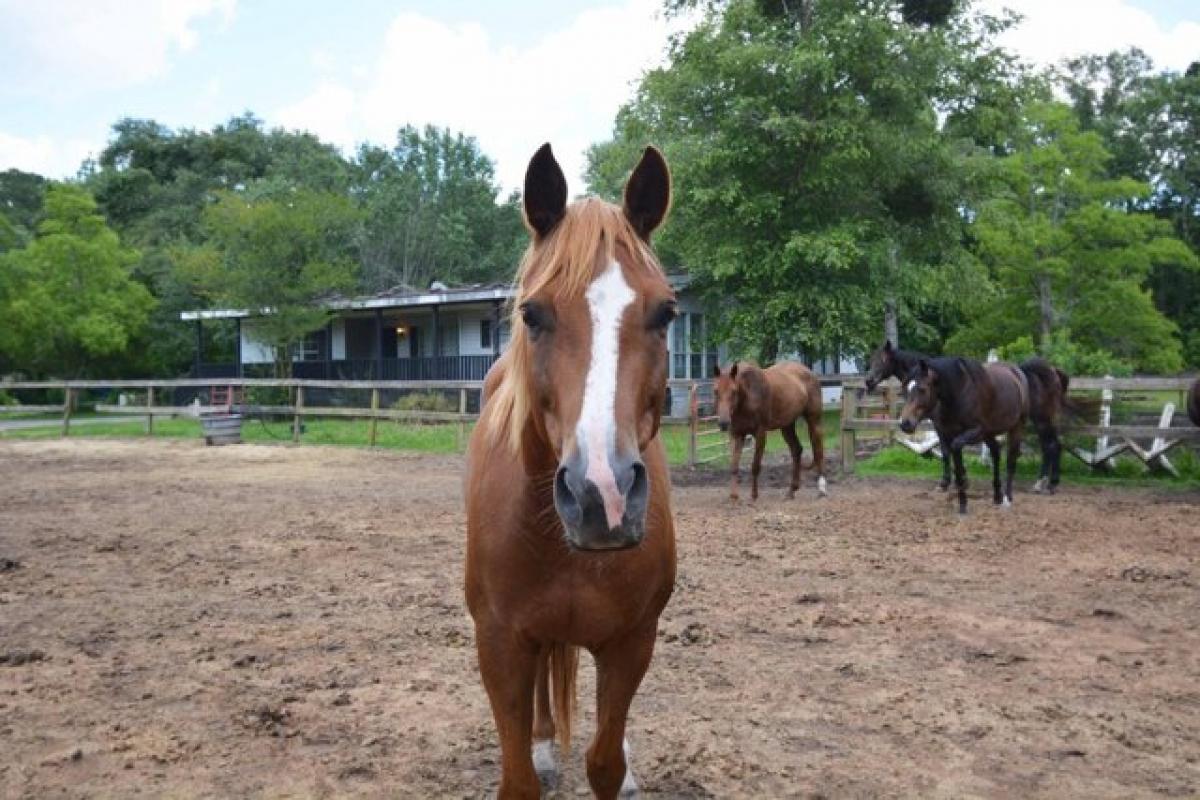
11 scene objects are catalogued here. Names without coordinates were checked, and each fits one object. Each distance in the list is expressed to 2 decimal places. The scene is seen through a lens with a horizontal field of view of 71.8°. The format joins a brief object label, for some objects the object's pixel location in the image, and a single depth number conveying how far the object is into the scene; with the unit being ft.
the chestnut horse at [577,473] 5.82
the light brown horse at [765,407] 32.86
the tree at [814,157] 54.95
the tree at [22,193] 145.89
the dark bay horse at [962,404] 29.99
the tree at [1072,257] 81.15
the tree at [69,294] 89.40
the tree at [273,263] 72.28
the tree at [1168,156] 115.44
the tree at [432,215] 138.21
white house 73.67
